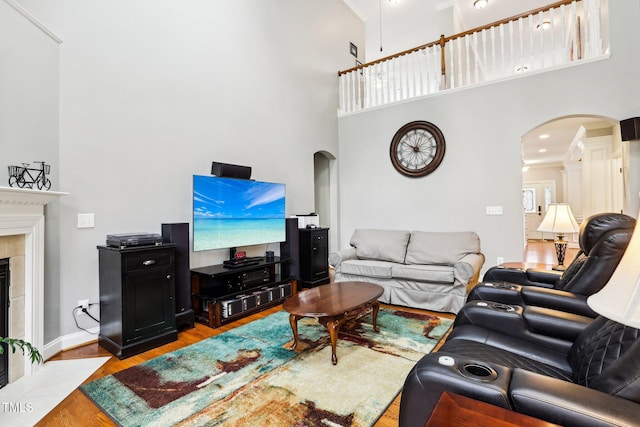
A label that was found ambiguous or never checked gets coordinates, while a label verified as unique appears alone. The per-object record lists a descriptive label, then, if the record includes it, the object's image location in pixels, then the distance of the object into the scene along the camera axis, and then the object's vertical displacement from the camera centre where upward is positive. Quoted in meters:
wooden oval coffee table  2.31 -0.72
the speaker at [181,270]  3.04 -0.52
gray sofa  3.44 -0.63
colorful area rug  1.74 -1.11
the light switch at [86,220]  2.71 +0.00
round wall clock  4.84 +1.09
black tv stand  3.19 -0.83
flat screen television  3.31 +0.07
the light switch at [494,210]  4.36 +0.06
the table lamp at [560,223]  3.17 -0.11
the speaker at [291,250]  4.34 -0.48
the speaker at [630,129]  3.41 +0.94
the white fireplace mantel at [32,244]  2.10 -0.17
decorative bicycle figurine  2.23 +0.34
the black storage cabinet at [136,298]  2.52 -0.68
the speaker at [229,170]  3.56 +0.57
